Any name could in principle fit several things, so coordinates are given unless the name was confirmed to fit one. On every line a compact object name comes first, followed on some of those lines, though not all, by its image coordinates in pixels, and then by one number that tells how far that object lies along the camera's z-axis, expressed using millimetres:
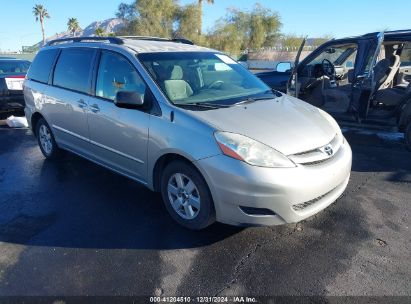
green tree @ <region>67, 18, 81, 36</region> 73688
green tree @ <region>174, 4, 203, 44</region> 48219
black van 6066
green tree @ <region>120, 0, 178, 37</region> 46375
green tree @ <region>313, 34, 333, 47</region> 51212
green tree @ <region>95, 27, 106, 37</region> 53188
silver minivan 3055
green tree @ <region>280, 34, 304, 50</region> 58328
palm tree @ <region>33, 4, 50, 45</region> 73344
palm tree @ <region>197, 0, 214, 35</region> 49097
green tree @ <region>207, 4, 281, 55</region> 53228
